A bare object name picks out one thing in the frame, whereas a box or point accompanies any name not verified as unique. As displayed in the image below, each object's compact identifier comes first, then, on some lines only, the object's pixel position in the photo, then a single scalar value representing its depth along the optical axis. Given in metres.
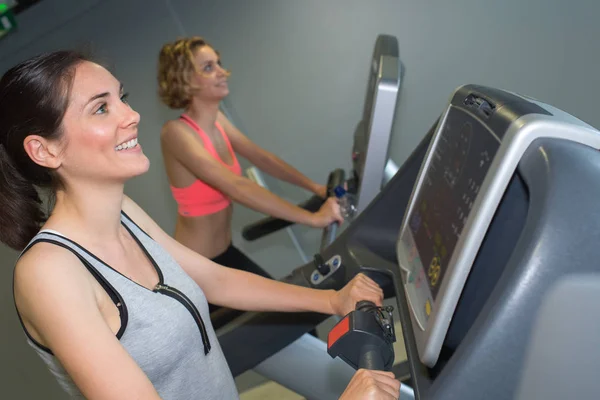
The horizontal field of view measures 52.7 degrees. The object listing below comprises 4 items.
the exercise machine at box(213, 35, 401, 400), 1.49
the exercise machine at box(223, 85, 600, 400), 0.69
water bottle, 1.96
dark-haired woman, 0.92
